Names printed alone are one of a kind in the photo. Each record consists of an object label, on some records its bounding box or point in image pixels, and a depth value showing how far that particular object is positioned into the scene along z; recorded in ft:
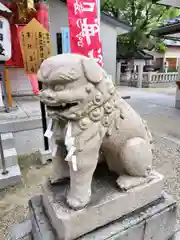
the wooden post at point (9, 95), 15.41
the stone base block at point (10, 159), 7.85
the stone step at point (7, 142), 9.05
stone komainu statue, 2.73
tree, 42.75
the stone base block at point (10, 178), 7.12
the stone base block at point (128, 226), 3.69
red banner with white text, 8.56
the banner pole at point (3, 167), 7.17
